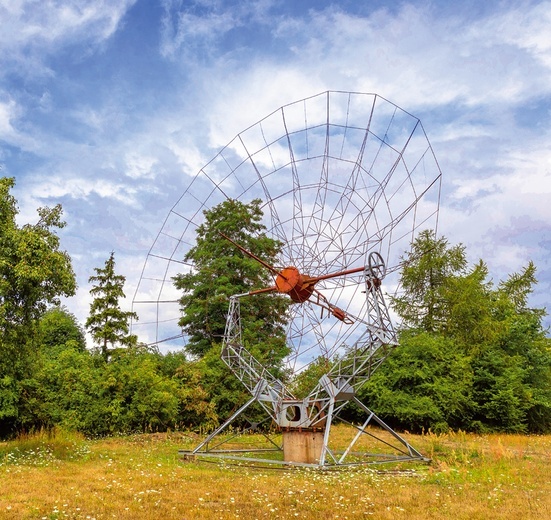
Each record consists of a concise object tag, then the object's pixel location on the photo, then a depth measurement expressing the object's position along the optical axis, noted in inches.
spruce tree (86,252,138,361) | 1384.1
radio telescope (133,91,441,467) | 658.2
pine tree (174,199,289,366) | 1317.7
